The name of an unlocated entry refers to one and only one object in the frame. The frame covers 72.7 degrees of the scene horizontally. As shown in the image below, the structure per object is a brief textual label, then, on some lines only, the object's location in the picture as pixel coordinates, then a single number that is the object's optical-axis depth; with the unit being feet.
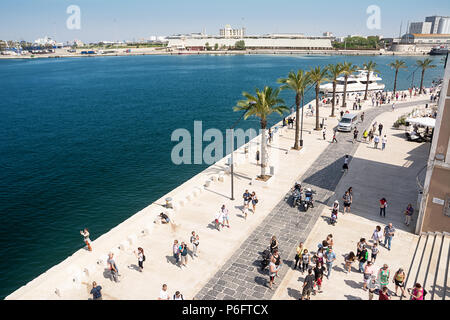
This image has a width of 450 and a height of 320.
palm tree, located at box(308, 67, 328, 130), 127.05
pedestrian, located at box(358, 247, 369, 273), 50.66
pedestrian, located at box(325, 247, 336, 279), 50.08
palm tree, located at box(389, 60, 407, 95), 206.99
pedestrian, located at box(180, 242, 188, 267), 51.88
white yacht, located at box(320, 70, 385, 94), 223.51
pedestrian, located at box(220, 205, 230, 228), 63.77
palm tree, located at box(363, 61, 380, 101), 194.41
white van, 130.82
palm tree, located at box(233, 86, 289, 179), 83.20
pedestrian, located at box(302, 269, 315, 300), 44.21
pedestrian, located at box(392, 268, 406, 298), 45.14
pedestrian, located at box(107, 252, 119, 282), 49.55
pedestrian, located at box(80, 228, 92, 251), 58.88
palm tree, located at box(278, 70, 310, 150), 103.81
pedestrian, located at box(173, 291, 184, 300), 41.39
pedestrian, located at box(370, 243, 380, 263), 51.90
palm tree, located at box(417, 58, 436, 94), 207.78
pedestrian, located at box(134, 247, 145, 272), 51.41
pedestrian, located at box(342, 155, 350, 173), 90.07
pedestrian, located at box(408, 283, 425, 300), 41.01
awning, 102.30
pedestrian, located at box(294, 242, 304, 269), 51.39
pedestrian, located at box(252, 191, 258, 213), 69.31
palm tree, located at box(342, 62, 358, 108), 161.03
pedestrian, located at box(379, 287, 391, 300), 41.14
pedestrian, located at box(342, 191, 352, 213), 68.80
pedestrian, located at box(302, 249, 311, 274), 50.72
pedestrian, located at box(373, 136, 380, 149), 109.40
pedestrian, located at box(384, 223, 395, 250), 55.87
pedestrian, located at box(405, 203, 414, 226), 62.05
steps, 47.57
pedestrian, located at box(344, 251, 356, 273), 50.49
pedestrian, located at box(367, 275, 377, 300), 46.75
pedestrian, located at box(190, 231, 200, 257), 54.97
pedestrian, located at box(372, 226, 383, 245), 55.26
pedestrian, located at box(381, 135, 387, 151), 107.64
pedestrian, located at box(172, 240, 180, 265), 52.42
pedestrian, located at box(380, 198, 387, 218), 65.72
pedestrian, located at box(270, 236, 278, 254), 51.68
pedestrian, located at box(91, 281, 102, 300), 45.59
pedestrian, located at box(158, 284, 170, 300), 42.70
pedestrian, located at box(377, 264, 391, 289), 45.03
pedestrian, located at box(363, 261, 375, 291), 46.42
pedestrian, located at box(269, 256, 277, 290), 47.60
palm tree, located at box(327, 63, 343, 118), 152.76
